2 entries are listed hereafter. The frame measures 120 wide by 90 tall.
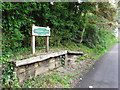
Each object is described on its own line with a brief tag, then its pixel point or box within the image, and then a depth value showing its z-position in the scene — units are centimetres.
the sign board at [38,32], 394
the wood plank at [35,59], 307
